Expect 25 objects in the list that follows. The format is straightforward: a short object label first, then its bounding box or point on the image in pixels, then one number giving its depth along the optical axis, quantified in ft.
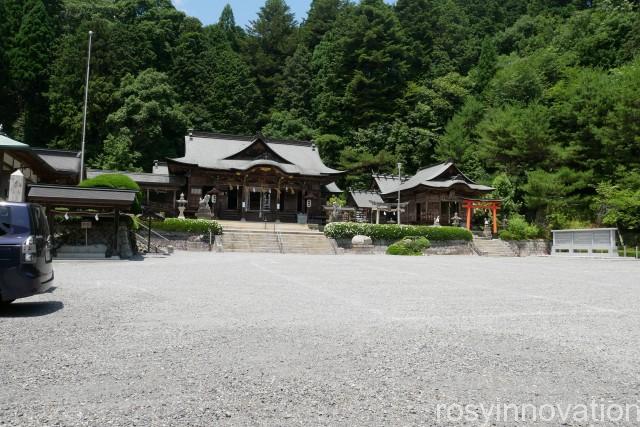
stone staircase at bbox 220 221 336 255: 75.88
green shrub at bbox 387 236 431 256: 78.02
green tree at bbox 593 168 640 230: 84.58
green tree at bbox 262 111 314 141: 154.61
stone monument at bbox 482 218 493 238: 96.84
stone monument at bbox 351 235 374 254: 80.38
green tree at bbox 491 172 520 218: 107.96
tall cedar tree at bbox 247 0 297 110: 184.03
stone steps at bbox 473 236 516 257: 87.86
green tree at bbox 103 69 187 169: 129.29
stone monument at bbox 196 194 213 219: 89.26
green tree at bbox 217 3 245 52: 197.54
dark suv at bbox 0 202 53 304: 18.12
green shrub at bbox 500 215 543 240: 91.81
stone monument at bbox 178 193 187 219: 82.21
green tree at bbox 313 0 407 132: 160.04
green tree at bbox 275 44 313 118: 171.01
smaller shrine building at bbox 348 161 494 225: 109.19
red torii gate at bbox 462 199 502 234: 99.55
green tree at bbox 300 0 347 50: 204.03
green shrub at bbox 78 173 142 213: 58.23
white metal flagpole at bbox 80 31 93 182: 81.61
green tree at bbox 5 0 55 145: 134.51
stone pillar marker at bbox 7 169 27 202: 43.42
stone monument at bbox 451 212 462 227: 102.50
